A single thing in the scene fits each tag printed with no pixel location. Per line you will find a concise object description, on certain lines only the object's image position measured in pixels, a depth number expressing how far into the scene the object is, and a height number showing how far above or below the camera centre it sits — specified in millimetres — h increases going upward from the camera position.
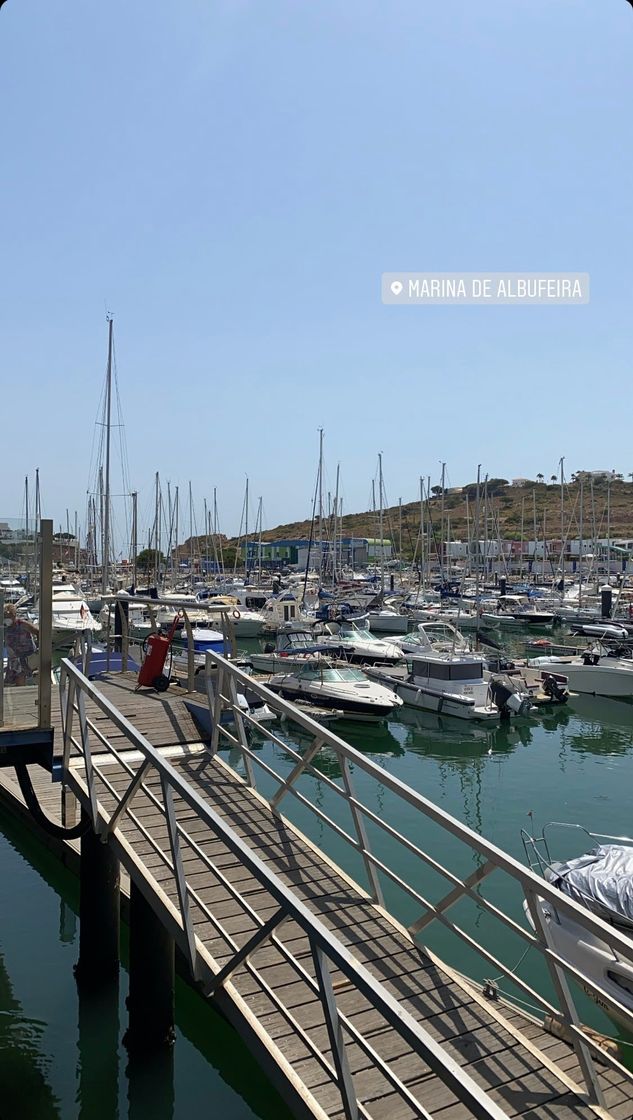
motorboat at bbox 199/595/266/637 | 49875 -4473
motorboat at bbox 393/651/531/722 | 28250 -5031
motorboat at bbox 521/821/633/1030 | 9734 -4767
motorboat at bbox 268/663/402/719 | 27000 -4843
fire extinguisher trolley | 11344 -1624
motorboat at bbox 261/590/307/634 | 47469 -3640
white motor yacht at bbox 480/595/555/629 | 56000 -4429
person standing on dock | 8461 -1009
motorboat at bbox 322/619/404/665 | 36312 -4459
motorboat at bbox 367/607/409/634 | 51719 -4476
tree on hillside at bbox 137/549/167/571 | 92062 -649
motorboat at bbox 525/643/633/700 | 32125 -4962
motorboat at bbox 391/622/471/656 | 33094 -3974
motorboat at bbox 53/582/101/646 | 30712 -2193
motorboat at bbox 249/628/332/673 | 32438 -4285
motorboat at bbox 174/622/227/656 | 33219 -3651
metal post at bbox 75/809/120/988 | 8727 -4146
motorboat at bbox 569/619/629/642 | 42719 -4257
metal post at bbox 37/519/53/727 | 8117 -702
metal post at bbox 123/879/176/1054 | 7695 -4311
